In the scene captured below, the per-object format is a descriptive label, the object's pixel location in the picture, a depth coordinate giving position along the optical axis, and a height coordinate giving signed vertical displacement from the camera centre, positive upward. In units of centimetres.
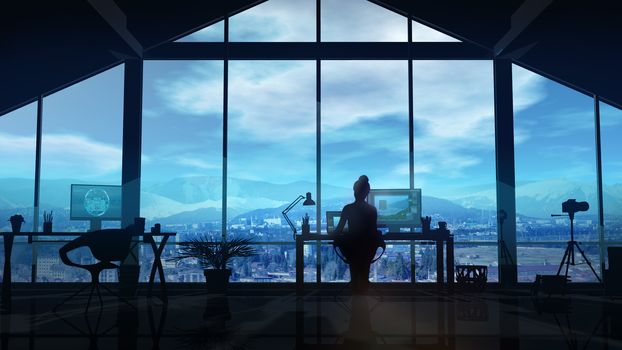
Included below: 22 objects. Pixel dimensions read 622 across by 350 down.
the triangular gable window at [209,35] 877 +291
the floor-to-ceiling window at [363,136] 844 +133
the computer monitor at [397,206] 751 +26
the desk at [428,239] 724 -24
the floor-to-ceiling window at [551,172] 823 +80
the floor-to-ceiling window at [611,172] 827 +80
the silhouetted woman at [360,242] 506 -15
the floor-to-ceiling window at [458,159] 834 +99
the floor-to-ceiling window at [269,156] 834 +103
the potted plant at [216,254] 755 -39
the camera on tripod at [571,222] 764 +6
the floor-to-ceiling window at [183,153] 840 +107
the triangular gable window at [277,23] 874 +310
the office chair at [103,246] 568 -21
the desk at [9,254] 632 -33
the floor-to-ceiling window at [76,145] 832 +119
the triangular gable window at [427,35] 874 +291
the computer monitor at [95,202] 769 +32
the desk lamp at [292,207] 826 +27
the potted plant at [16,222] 662 +4
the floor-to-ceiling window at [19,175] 826 +74
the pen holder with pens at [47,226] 680 -1
